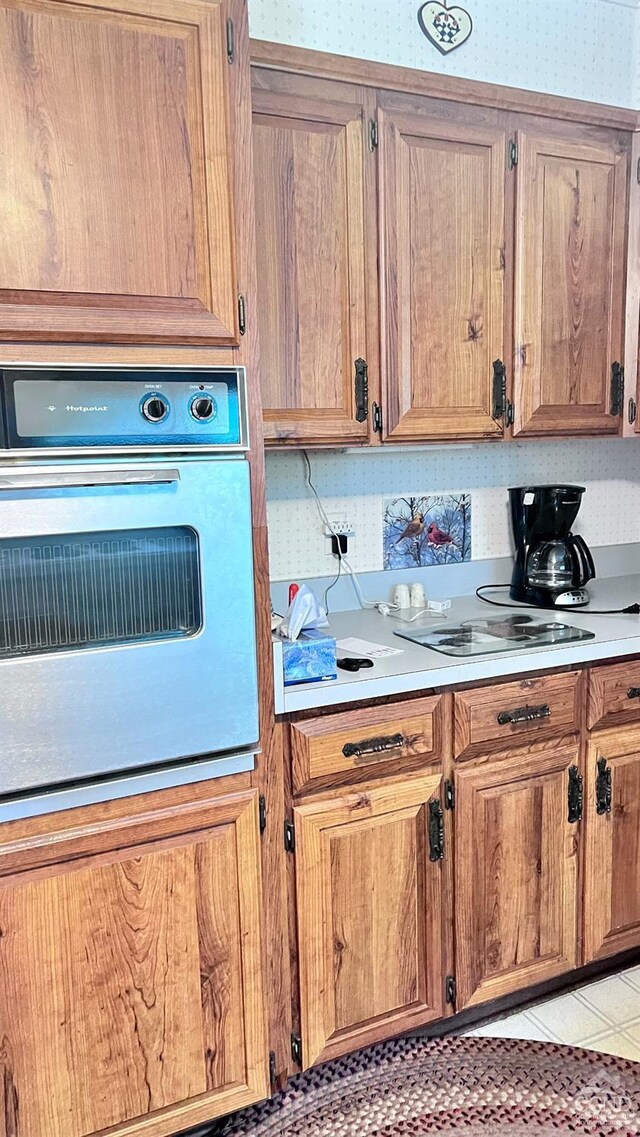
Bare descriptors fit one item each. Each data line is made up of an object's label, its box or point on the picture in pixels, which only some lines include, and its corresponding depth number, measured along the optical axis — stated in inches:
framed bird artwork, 94.0
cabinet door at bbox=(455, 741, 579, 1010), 72.8
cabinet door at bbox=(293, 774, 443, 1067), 65.9
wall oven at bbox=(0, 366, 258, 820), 51.5
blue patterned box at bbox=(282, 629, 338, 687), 64.0
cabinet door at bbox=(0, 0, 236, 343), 50.3
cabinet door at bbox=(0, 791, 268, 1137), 55.1
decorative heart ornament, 77.9
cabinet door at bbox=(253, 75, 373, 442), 70.4
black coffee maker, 90.8
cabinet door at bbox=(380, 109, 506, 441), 75.6
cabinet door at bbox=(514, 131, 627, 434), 82.3
